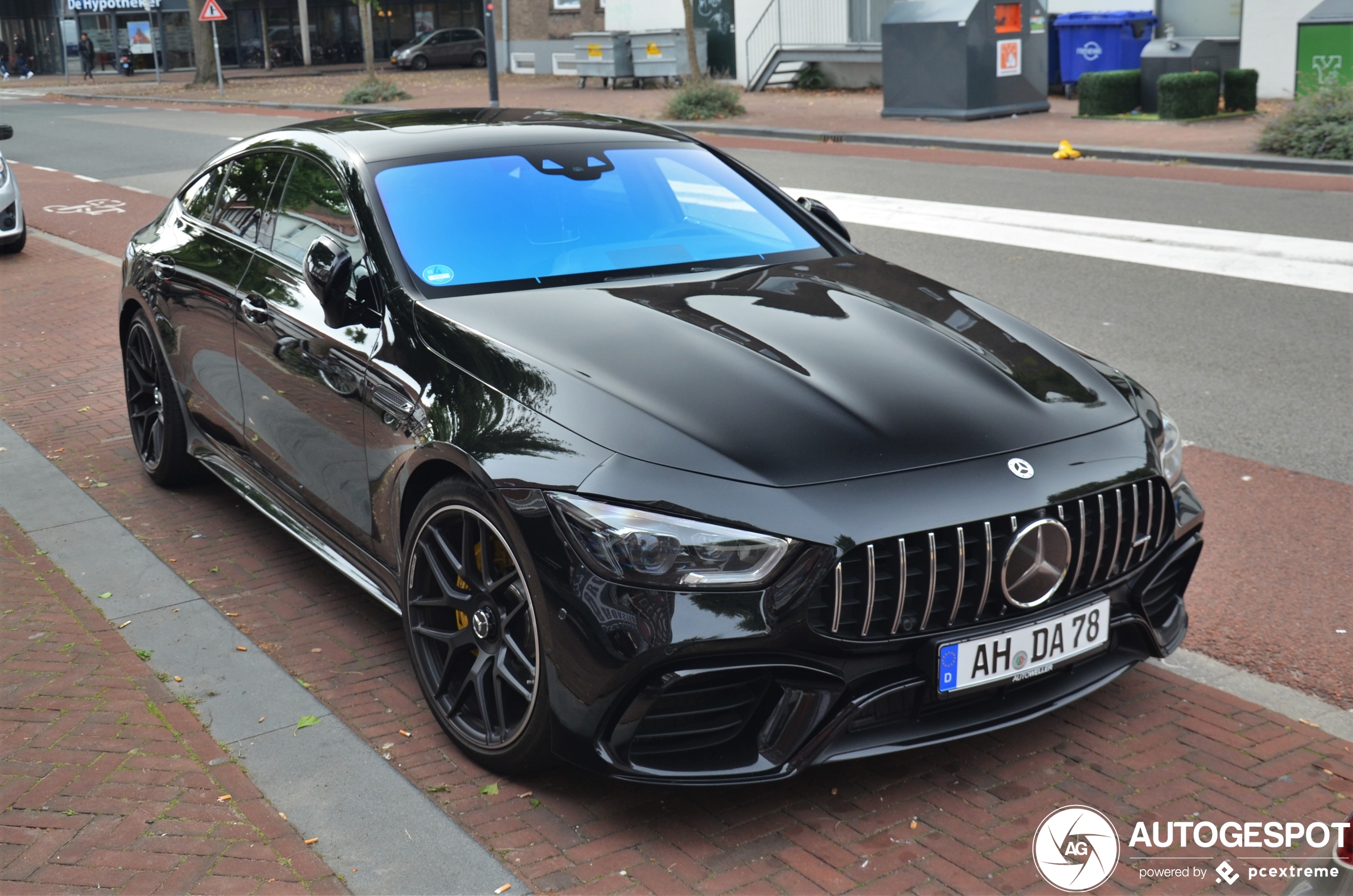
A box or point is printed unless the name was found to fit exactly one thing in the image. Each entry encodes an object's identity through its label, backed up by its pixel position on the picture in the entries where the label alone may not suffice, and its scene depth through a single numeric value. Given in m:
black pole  23.47
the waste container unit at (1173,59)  19.16
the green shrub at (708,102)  24.05
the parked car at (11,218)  12.86
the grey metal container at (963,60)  20.25
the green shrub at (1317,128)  15.09
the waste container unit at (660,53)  31.91
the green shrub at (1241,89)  19.41
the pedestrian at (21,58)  60.19
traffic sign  34.66
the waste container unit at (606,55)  32.97
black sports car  3.04
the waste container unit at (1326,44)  18.11
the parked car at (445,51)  49.19
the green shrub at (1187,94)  18.58
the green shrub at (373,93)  33.22
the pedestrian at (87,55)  56.34
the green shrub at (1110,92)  19.64
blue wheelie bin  22.91
